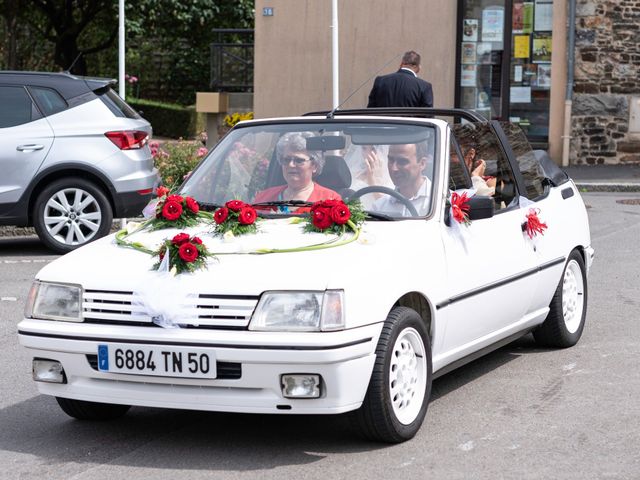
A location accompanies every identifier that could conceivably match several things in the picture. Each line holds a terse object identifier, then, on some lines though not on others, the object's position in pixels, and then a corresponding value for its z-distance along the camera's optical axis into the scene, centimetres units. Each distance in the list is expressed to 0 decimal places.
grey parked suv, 1317
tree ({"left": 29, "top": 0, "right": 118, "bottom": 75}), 3797
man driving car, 676
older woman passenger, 691
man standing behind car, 1382
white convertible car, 566
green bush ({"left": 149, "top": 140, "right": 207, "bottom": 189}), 1527
